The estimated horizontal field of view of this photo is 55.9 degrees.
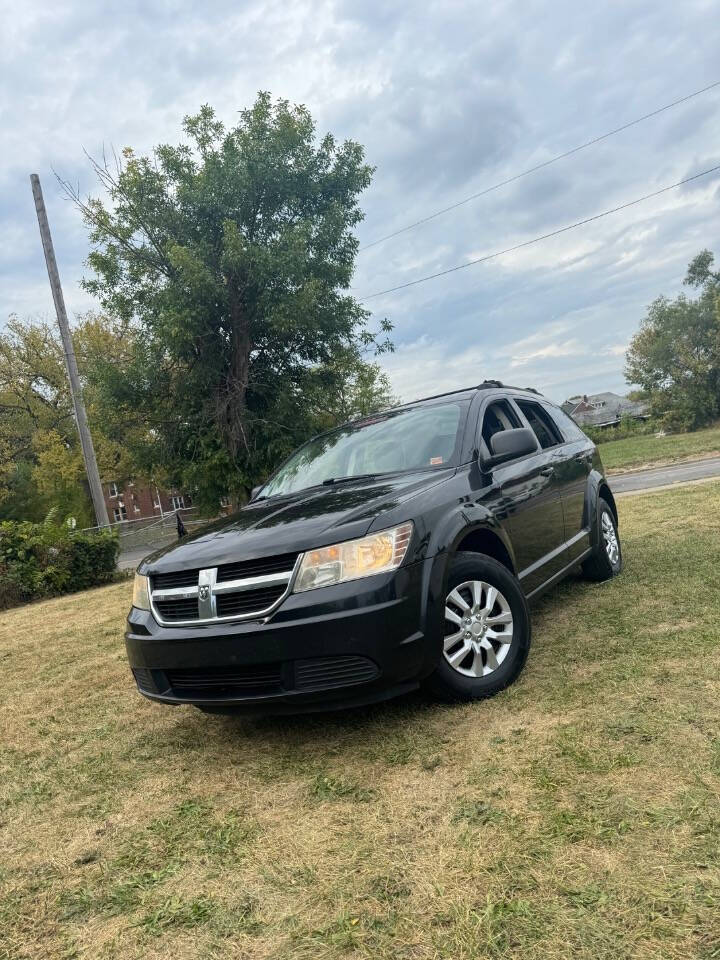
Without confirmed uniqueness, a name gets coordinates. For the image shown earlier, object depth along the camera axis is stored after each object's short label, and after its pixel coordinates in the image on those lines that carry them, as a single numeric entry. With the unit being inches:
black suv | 112.1
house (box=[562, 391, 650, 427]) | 3644.7
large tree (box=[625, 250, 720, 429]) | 1750.7
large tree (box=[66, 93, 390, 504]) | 585.6
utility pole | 594.9
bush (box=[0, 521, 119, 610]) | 420.8
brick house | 2471.9
